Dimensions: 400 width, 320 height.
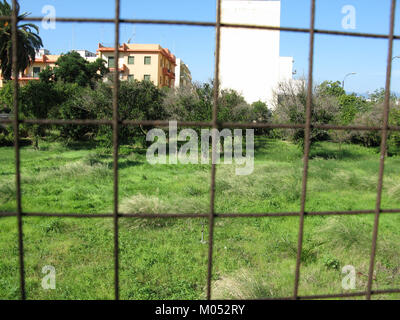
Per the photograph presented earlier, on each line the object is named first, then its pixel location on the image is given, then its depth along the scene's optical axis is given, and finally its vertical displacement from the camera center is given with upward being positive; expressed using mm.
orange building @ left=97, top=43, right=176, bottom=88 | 31219 +6299
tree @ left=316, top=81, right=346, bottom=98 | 26761 +3763
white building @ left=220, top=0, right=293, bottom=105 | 22531 +5317
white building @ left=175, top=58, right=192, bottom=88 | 37531 +6567
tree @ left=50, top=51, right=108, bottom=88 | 23938 +4172
